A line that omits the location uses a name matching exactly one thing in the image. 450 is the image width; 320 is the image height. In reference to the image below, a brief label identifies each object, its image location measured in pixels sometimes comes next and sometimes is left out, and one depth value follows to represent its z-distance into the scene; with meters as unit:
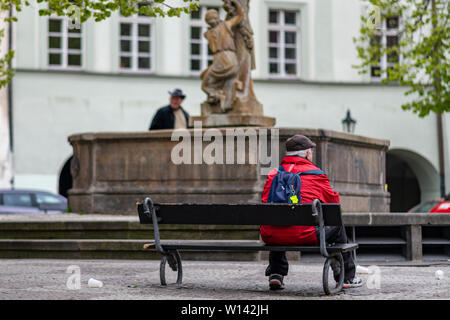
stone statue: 14.41
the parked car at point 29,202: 22.61
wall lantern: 25.73
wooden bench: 6.90
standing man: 14.61
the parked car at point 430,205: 18.77
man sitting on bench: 7.16
